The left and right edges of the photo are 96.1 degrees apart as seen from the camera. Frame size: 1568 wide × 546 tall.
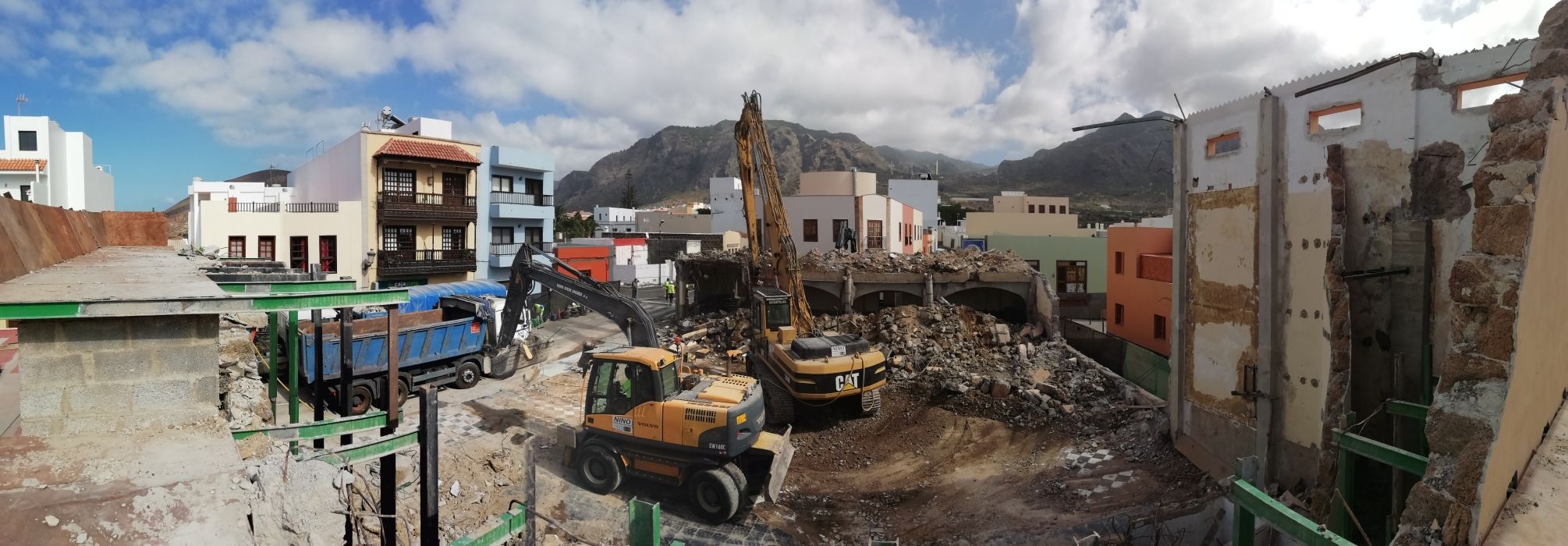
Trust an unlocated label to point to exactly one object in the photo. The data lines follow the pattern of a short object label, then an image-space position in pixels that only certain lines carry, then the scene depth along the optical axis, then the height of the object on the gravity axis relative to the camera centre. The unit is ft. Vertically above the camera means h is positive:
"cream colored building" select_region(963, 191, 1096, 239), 153.99 +7.47
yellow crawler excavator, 41.65 -5.30
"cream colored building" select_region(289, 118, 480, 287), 82.74 +7.44
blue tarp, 54.96 -2.81
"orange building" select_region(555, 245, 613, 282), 118.62 +0.04
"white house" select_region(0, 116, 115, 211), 93.20 +13.32
